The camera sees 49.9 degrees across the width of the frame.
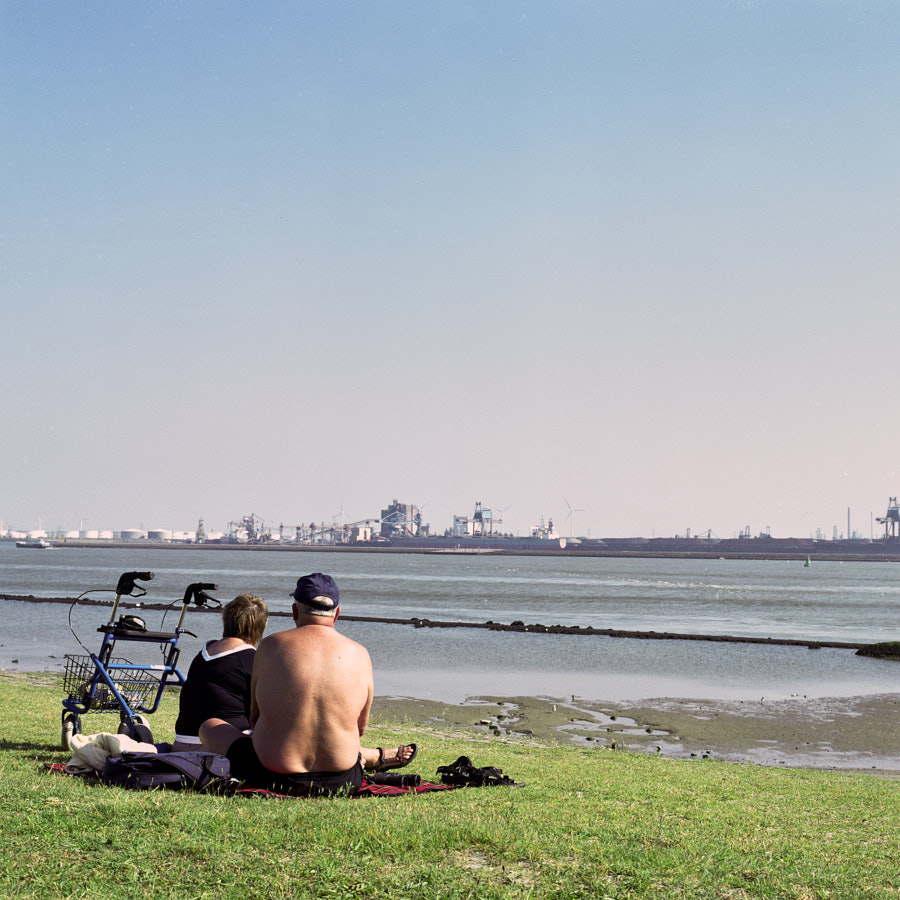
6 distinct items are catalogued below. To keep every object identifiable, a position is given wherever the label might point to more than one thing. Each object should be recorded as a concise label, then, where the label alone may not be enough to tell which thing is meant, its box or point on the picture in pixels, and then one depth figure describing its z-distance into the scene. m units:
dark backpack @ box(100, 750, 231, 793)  6.26
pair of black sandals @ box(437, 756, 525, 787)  7.20
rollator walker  8.83
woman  7.33
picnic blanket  6.08
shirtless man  6.14
